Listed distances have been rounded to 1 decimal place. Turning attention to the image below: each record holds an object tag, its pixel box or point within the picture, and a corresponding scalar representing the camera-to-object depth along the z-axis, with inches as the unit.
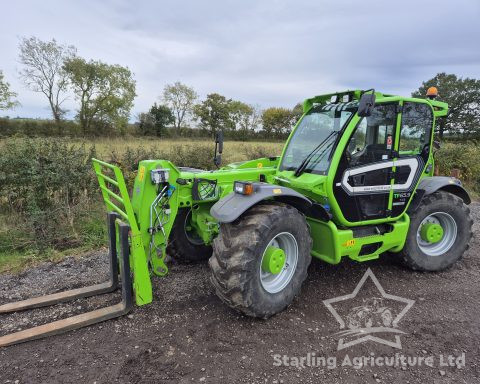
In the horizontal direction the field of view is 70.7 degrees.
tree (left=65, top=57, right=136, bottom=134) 1305.4
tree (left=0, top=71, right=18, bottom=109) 1154.0
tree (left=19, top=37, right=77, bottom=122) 1244.6
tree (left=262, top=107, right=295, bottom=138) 1779.0
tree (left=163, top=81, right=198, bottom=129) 1944.5
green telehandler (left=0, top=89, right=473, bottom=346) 129.8
